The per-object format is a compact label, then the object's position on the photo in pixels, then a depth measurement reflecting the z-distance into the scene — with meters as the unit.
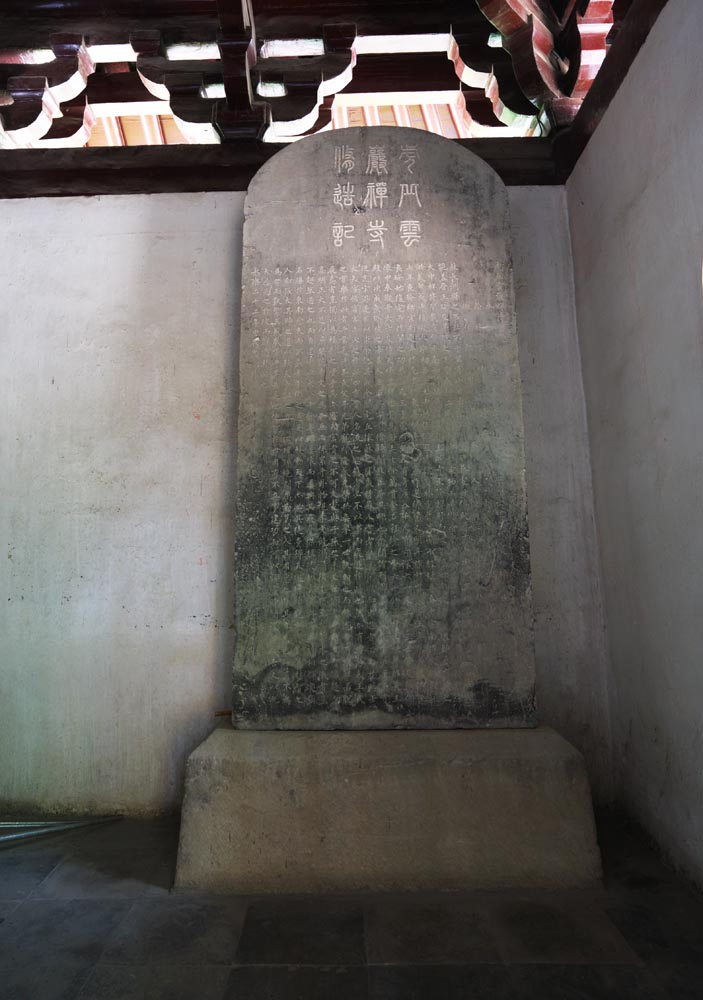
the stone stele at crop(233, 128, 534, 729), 2.10
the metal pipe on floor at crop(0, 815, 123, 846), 2.12
